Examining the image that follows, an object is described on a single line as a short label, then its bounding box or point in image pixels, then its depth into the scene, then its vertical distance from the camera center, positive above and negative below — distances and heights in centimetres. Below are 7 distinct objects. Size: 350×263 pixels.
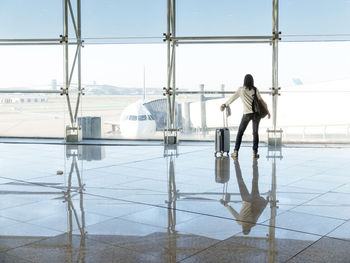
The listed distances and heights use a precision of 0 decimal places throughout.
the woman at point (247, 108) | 927 +31
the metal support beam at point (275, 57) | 1173 +164
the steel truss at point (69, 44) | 1240 +208
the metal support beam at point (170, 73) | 1204 +129
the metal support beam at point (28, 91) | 1277 +89
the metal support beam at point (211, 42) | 1222 +209
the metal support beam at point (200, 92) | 1232 +83
